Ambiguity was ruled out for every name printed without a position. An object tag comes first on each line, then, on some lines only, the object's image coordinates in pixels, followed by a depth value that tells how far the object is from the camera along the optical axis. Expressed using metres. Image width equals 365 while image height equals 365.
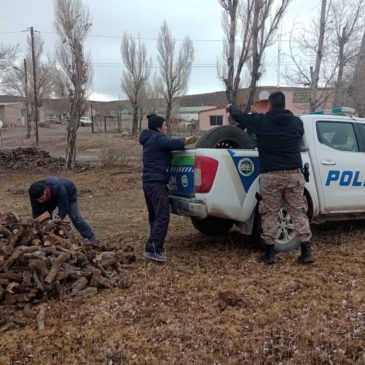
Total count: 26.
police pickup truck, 5.36
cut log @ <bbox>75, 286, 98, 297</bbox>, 4.44
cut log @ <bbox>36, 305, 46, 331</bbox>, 3.76
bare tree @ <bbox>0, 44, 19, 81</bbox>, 26.64
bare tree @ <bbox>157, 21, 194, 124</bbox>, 42.16
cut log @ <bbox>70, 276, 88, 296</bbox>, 4.43
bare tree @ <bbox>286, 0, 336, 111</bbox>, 13.78
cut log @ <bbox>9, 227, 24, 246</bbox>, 4.71
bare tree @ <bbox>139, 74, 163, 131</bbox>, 48.12
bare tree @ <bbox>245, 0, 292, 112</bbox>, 12.75
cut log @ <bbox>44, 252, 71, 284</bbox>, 4.31
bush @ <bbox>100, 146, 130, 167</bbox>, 17.68
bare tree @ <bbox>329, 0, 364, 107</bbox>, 17.44
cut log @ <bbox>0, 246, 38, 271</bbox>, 4.36
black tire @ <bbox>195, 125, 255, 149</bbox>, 5.78
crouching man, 5.70
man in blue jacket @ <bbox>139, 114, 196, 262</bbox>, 5.53
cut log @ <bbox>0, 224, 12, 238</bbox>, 4.95
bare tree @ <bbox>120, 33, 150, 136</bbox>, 44.44
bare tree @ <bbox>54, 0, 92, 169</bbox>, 17.75
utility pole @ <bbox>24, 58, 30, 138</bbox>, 43.92
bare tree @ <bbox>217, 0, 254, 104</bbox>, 12.80
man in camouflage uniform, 5.18
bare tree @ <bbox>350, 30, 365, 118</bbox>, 18.08
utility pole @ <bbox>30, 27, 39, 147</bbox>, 33.82
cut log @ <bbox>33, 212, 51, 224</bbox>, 5.06
